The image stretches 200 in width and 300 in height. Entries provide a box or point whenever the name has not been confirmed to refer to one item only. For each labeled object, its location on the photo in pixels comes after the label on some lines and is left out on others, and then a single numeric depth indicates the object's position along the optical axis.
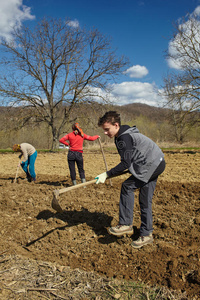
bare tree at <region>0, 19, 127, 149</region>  18.67
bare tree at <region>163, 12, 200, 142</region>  15.05
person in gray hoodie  3.12
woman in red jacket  6.55
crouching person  7.79
